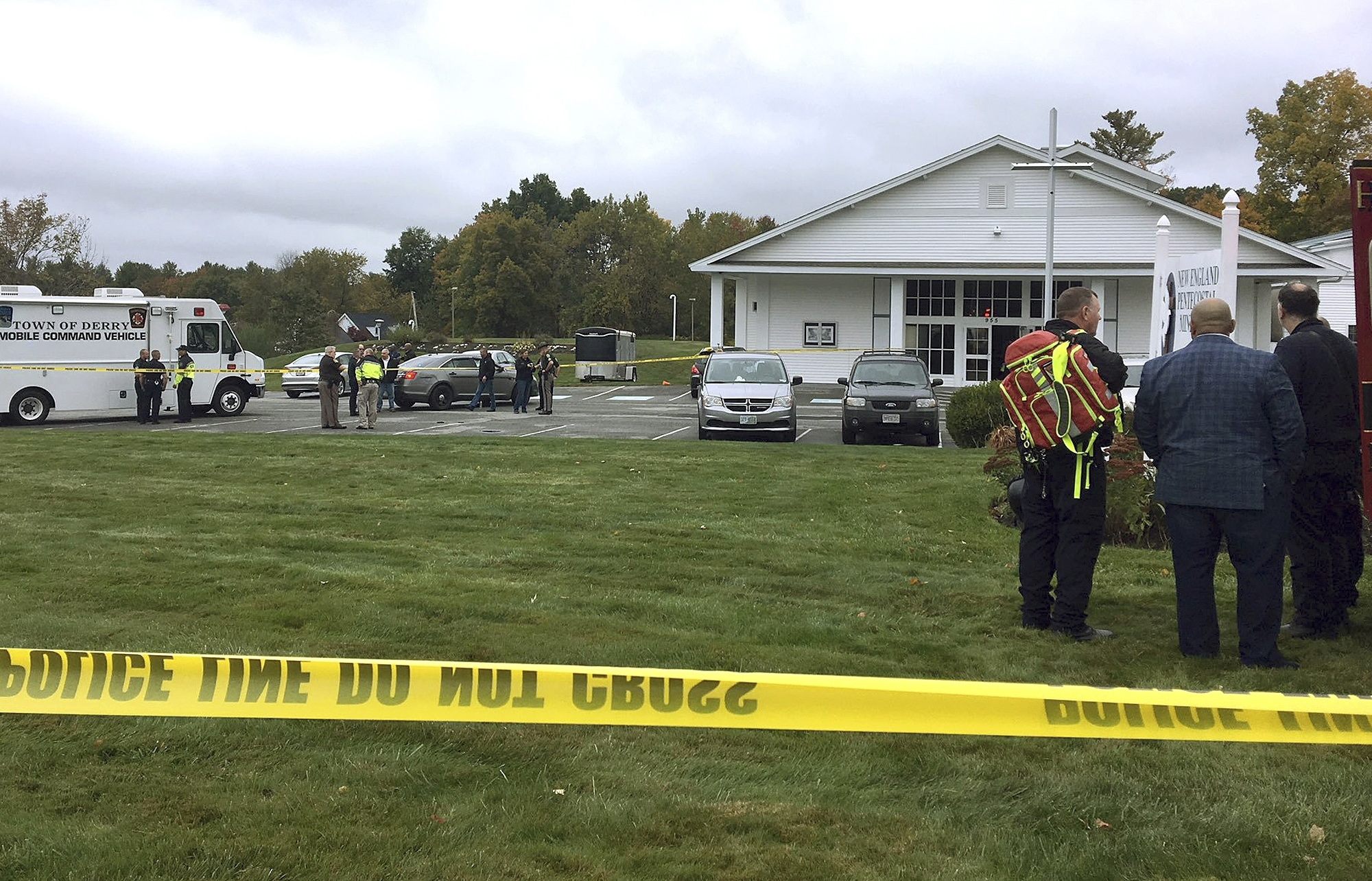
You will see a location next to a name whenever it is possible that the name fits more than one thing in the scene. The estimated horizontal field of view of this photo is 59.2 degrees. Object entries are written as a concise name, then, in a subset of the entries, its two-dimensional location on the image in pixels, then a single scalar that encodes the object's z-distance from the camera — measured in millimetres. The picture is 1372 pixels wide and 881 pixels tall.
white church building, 39812
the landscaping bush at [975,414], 17875
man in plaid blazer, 5812
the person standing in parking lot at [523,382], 28438
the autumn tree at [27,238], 51250
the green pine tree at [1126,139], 89438
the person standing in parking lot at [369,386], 23406
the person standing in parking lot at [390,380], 29938
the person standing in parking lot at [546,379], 28094
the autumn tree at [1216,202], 62688
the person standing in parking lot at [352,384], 27781
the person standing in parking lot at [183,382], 25219
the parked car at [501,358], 32438
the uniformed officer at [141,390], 24547
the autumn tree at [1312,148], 53625
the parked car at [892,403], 19859
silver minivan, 20266
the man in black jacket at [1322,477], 6340
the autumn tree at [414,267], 125500
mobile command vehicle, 24125
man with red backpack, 6391
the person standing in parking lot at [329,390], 23547
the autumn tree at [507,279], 98750
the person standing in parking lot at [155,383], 24656
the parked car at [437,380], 29844
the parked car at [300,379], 36844
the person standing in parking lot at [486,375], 29750
